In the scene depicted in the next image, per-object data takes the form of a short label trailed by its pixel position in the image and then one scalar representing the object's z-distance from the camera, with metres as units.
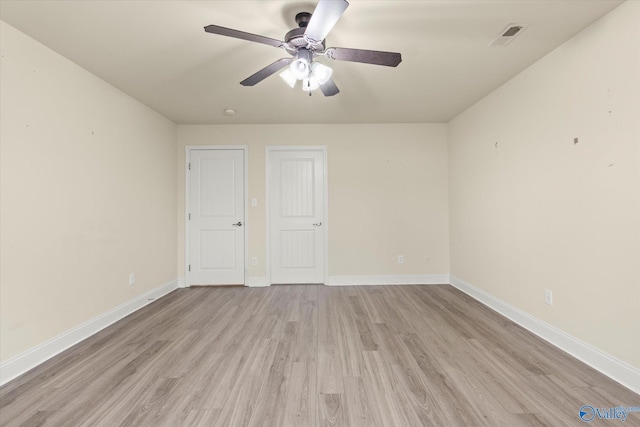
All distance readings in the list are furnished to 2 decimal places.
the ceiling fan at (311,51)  1.44
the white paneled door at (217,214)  4.12
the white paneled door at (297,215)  4.17
